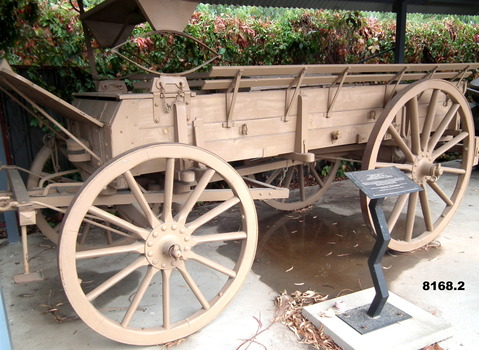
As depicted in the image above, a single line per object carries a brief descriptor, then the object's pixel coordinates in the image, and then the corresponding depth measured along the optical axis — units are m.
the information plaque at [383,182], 2.36
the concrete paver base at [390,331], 2.21
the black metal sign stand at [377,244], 2.38
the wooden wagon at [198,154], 2.15
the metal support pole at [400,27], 5.59
